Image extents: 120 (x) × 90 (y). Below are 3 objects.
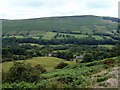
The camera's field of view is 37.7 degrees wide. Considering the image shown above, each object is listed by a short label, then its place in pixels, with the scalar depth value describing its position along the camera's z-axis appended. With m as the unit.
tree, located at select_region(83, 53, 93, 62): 42.58
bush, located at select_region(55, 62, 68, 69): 39.23
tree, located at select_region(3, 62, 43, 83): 18.59
